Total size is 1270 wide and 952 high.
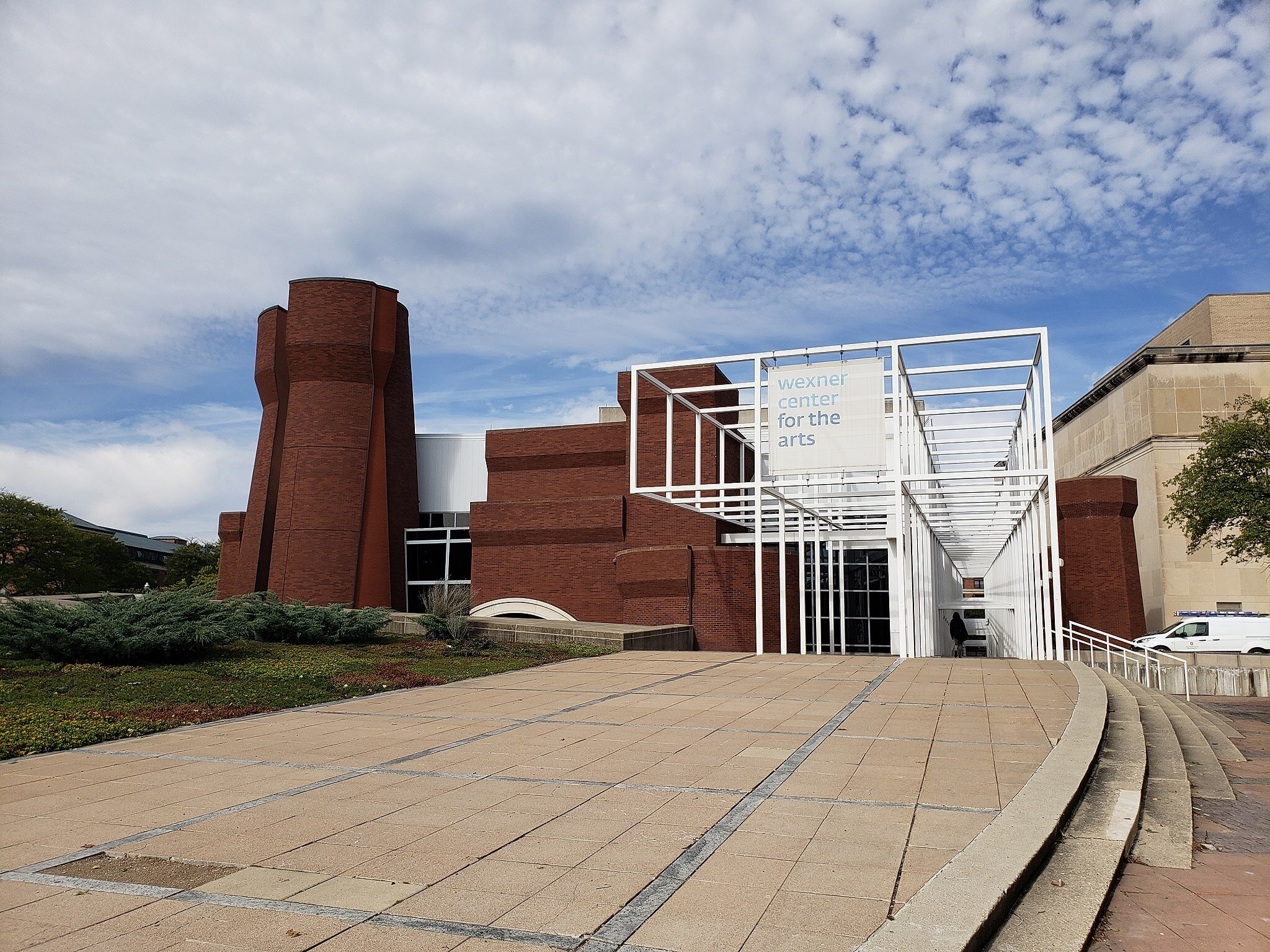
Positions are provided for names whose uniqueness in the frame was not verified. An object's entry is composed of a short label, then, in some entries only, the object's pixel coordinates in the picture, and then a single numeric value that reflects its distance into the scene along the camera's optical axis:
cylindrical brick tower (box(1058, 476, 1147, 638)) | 33.56
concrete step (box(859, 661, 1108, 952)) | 3.50
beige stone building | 38.66
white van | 30.09
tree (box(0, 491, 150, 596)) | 47.22
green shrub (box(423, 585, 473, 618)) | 21.97
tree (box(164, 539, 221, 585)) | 64.81
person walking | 33.03
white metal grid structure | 17.91
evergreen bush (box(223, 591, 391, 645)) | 17.97
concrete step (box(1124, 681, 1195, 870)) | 5.16
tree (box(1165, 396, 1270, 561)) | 19.81
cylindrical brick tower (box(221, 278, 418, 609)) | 34.09
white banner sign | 17.02
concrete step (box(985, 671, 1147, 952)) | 3.79
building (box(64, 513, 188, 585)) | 88.06
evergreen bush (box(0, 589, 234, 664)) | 13.18
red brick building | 28.86
